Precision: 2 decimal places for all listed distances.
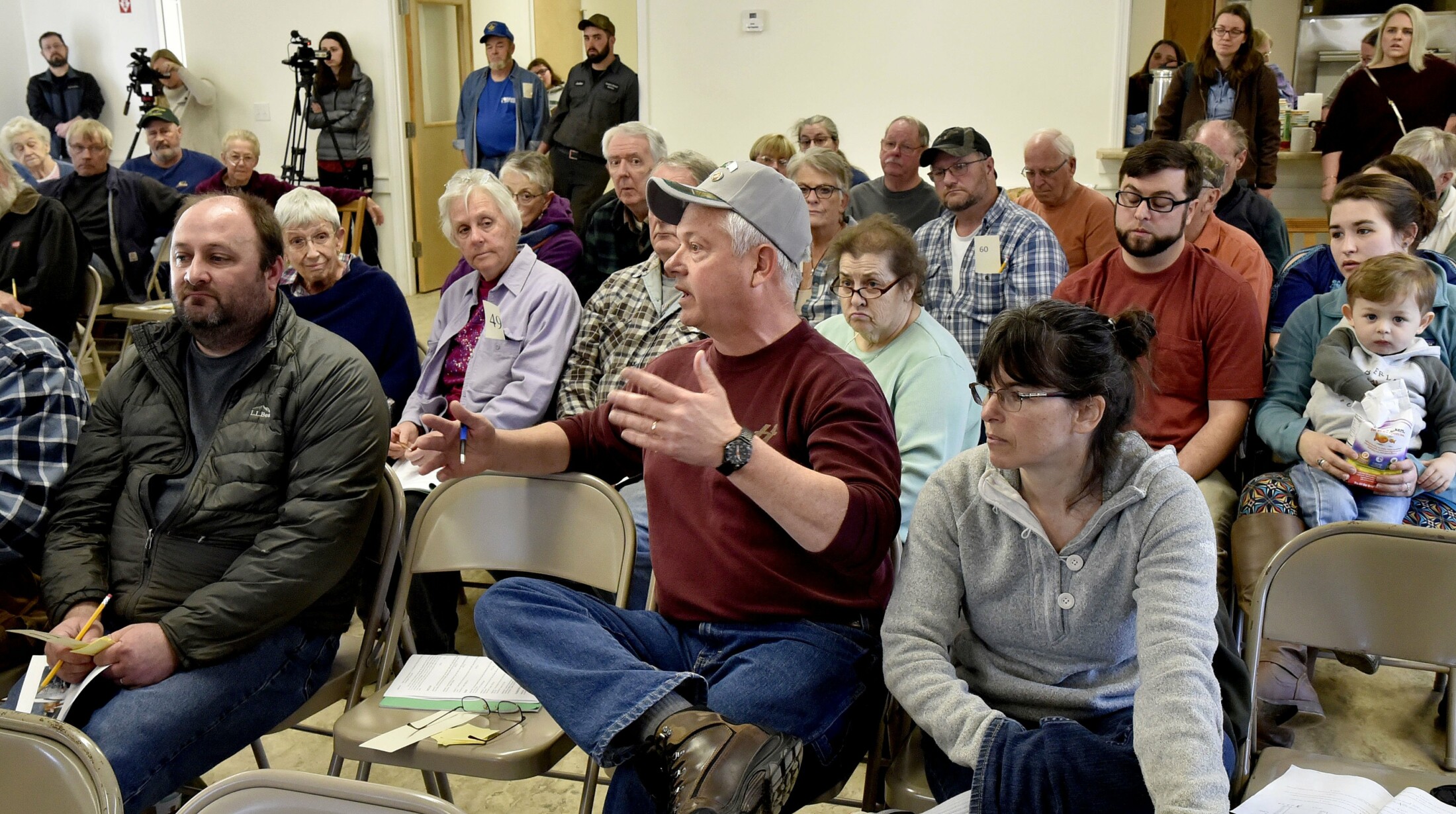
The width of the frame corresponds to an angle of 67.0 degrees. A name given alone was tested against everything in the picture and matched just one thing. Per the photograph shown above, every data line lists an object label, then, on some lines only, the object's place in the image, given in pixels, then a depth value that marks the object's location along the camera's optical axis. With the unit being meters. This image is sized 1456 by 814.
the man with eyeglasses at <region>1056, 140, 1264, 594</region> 2.66
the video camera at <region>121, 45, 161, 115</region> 7.73
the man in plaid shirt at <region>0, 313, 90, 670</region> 1.99
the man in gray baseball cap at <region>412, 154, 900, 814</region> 1.48
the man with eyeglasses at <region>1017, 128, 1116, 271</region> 4.06
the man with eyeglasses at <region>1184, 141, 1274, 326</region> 3.17
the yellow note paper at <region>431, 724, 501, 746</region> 1.71
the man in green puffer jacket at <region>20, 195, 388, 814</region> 1.81
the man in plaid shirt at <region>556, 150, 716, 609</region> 2.99
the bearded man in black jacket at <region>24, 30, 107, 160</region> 8.38
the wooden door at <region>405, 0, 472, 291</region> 8.01
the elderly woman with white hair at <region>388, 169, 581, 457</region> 3.04
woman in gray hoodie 1.38
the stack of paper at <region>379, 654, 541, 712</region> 1.85
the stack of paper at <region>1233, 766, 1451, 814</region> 1.42
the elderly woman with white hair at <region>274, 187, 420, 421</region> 3.22
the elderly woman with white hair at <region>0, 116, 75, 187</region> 5.79
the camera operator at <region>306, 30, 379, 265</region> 7.65
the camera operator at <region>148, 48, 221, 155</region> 7.85
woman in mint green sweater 2.24
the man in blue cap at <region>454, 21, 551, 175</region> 7.49
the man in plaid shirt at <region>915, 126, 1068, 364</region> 3.29
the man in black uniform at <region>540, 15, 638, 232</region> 6.88
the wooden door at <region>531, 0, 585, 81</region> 9.85
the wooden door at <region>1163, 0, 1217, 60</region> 8.59
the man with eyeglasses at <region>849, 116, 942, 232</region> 4.40
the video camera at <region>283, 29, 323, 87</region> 7.39
